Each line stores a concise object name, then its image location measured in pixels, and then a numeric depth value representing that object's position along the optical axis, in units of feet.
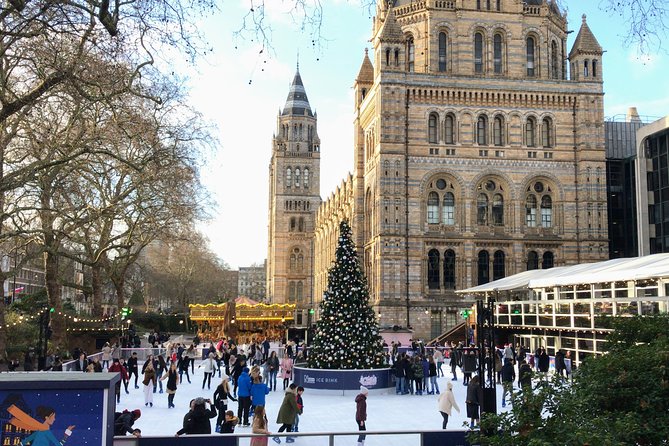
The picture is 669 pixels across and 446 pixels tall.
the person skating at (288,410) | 47.80
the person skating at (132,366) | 86.07
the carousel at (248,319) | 180.55
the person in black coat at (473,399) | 52.29
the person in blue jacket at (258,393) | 50.31
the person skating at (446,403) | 53.11
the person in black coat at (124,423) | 39.50
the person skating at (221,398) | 50.92
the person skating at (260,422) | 38.28
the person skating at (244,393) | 55.72
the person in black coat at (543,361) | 83.71
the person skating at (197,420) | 40.63
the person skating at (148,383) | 67.31
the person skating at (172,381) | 67.46
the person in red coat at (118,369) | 70.74
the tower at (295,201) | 314.76
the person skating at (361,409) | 51.72
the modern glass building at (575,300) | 85.92
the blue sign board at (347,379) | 80.64
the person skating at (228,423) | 43.32
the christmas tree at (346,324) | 82.89
